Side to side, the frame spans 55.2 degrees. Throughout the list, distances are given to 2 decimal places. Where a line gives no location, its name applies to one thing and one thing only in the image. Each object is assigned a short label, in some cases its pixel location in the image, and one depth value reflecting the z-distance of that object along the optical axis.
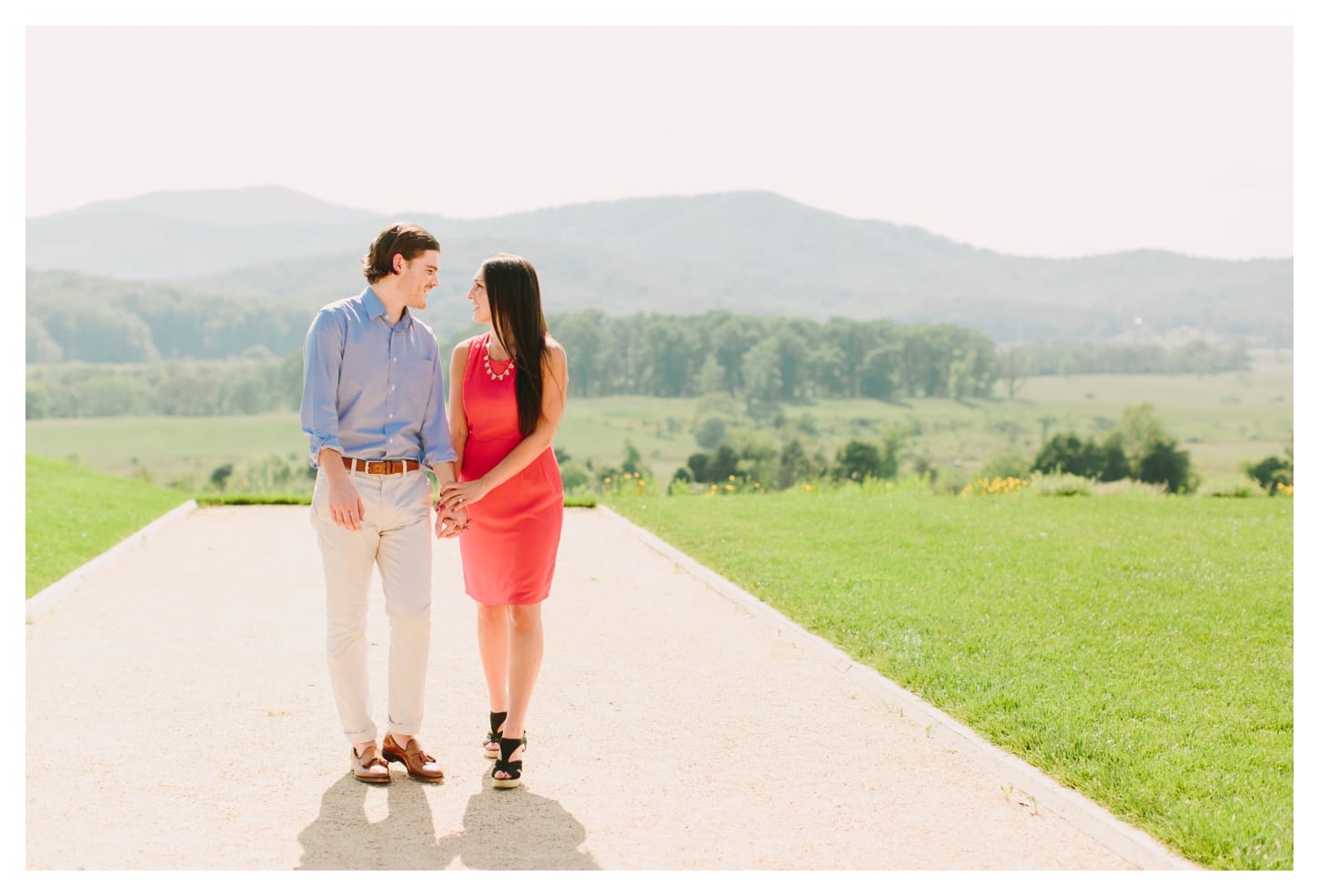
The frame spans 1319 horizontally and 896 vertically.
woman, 4.96
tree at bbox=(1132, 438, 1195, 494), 25.38
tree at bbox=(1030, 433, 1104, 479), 27.91
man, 4.84
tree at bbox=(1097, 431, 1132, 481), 27.11
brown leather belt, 4.90
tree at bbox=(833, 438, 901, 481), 27.67
